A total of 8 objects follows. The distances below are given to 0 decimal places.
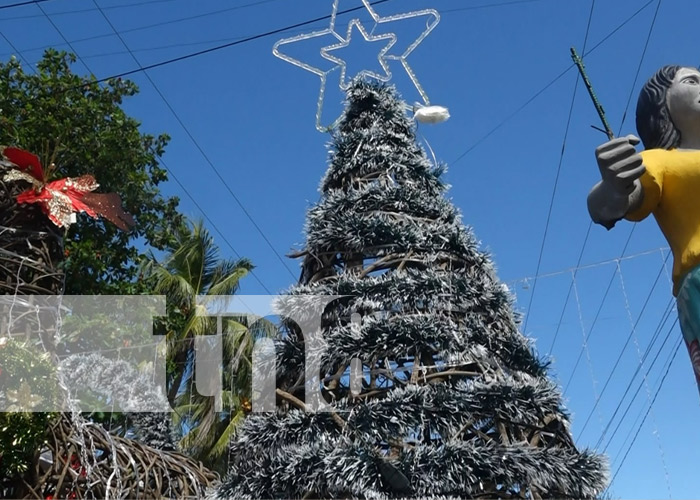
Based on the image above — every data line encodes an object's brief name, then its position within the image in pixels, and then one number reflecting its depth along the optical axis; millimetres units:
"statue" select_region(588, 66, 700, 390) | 2533
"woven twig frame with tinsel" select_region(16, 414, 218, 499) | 4801
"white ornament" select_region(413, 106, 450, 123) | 5707
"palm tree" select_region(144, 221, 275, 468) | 10406
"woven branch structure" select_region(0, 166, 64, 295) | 4844
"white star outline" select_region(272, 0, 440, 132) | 5957
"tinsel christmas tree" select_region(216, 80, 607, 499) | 3803
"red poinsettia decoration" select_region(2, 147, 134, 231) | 5105
